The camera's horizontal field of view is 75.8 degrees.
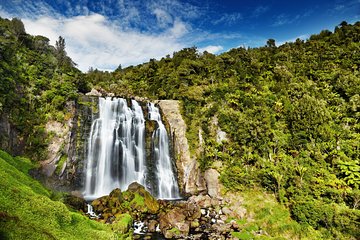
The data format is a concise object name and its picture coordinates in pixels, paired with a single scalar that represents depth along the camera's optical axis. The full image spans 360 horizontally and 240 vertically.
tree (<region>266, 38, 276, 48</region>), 51.00
